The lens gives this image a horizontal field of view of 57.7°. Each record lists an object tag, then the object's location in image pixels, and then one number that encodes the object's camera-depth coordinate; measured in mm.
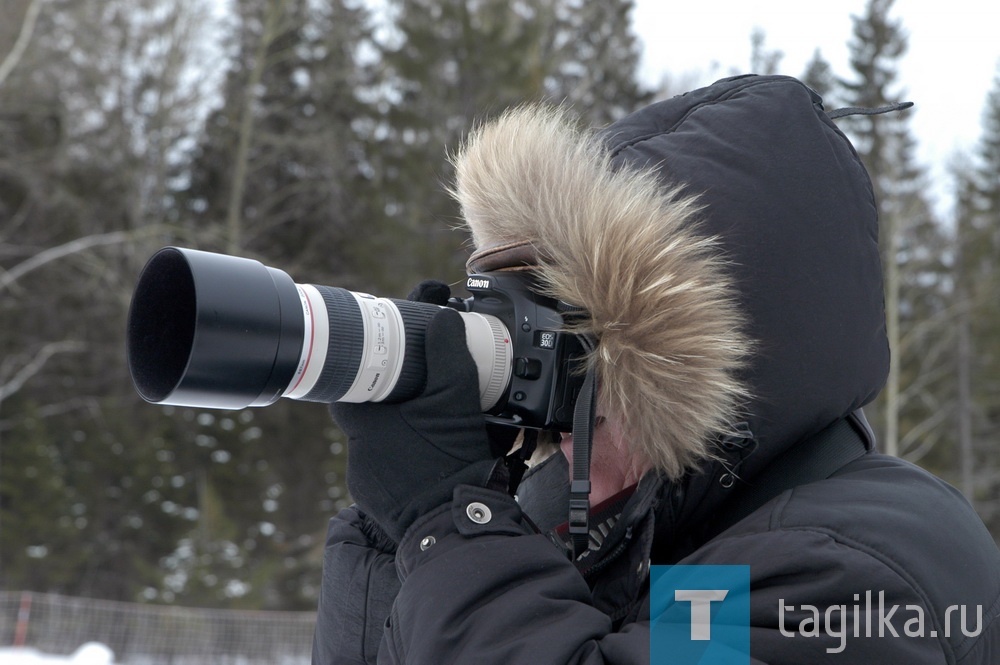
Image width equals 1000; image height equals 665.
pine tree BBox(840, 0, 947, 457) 11617
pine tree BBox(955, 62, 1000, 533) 14695
